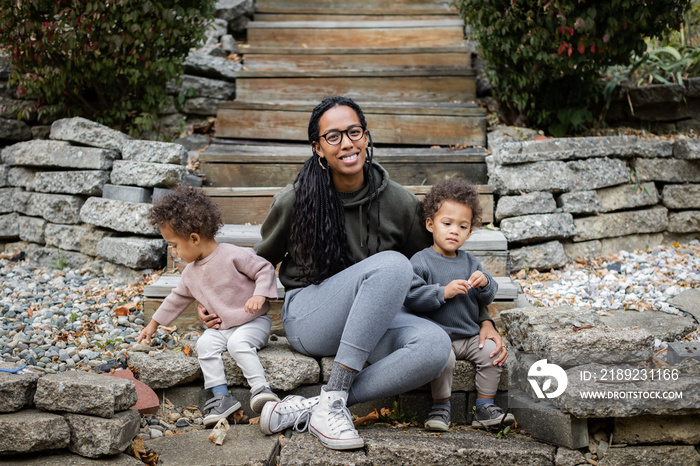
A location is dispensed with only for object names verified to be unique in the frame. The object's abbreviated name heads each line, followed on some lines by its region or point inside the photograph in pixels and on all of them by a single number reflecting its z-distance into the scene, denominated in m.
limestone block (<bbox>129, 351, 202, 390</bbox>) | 2.47
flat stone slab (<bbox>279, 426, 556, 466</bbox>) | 2.08
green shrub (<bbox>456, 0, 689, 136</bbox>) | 3.74
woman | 2.19
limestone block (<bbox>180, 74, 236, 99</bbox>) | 4.82
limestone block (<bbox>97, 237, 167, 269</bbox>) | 3.62
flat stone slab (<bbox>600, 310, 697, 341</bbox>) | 2.89
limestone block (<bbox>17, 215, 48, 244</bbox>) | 4.23
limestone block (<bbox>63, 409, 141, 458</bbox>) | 1.97
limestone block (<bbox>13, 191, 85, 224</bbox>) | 4.05
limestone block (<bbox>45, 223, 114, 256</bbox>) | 3.95
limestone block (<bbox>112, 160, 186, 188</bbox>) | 3.72
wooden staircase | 3.82
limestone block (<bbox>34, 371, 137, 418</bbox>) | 1.99
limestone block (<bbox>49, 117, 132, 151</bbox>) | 3.98
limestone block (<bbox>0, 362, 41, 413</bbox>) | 1.96
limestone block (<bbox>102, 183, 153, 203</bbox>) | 3.77
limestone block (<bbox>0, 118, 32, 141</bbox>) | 4.53
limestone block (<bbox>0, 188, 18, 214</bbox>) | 4.47
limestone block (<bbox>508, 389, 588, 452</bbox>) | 2.14
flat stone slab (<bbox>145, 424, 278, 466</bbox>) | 2.07
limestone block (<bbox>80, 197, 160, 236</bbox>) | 3.67
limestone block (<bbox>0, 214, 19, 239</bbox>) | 4.41
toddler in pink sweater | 2.41
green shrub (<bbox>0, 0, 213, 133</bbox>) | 3.84
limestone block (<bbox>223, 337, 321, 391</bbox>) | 2.41
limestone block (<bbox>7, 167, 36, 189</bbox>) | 4.36
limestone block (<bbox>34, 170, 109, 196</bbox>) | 3.93
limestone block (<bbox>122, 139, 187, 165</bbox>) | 3.78
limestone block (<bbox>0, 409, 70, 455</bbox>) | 1.92
